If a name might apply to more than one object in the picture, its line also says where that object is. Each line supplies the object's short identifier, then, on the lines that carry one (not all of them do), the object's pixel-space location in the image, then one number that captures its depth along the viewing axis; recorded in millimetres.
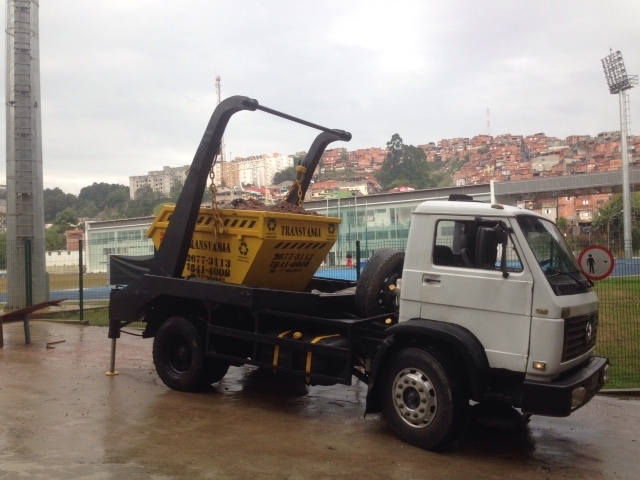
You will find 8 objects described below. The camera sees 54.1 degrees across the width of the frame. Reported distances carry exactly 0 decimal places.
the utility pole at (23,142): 17156
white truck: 5633
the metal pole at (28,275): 15838
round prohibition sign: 8297
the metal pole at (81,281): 15297
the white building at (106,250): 16445
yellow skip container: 7684
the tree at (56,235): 50538
